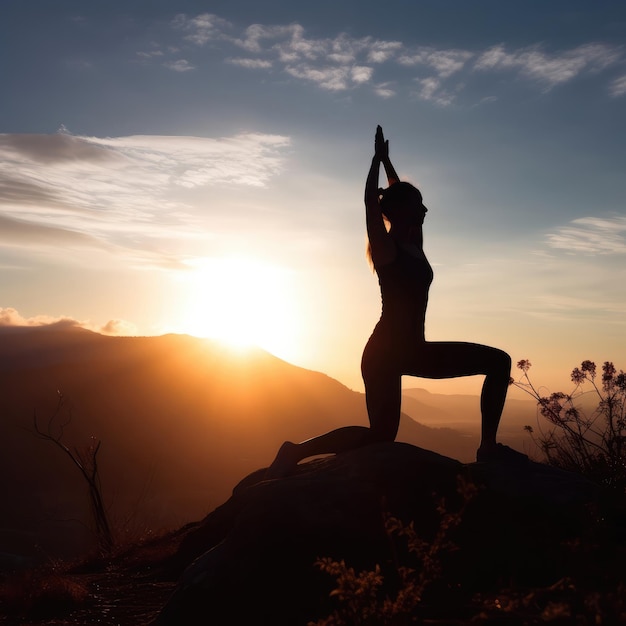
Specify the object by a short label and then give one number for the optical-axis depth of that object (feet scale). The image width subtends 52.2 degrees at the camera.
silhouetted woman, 16.97
